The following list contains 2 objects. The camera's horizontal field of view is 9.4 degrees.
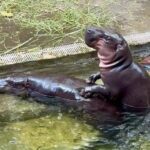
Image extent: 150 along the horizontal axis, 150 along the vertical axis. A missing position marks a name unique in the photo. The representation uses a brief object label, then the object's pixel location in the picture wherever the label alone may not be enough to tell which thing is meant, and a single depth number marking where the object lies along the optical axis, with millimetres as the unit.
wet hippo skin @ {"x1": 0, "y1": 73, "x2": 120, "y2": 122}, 9351
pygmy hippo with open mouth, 9245
